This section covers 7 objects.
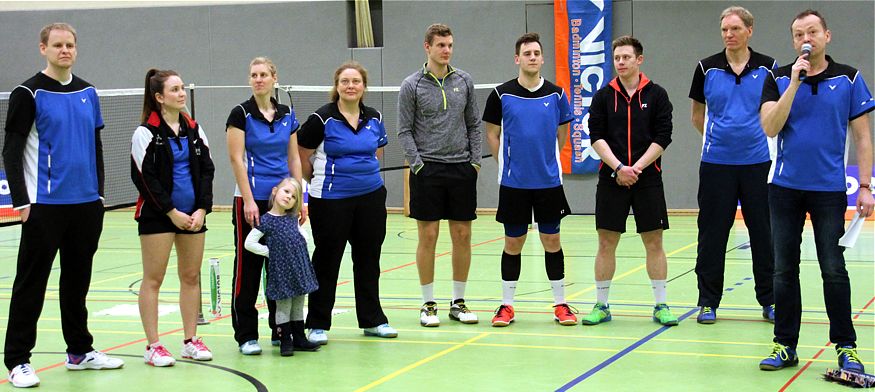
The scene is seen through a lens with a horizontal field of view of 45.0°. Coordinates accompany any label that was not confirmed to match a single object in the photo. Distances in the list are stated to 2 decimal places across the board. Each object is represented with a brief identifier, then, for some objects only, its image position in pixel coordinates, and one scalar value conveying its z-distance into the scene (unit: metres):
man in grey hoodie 7.12
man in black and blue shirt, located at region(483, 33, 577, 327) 7.13
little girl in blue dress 6.17
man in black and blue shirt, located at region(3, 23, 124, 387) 5.54
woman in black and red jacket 5.87
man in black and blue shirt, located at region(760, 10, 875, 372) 5.27
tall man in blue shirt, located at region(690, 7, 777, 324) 6.94
